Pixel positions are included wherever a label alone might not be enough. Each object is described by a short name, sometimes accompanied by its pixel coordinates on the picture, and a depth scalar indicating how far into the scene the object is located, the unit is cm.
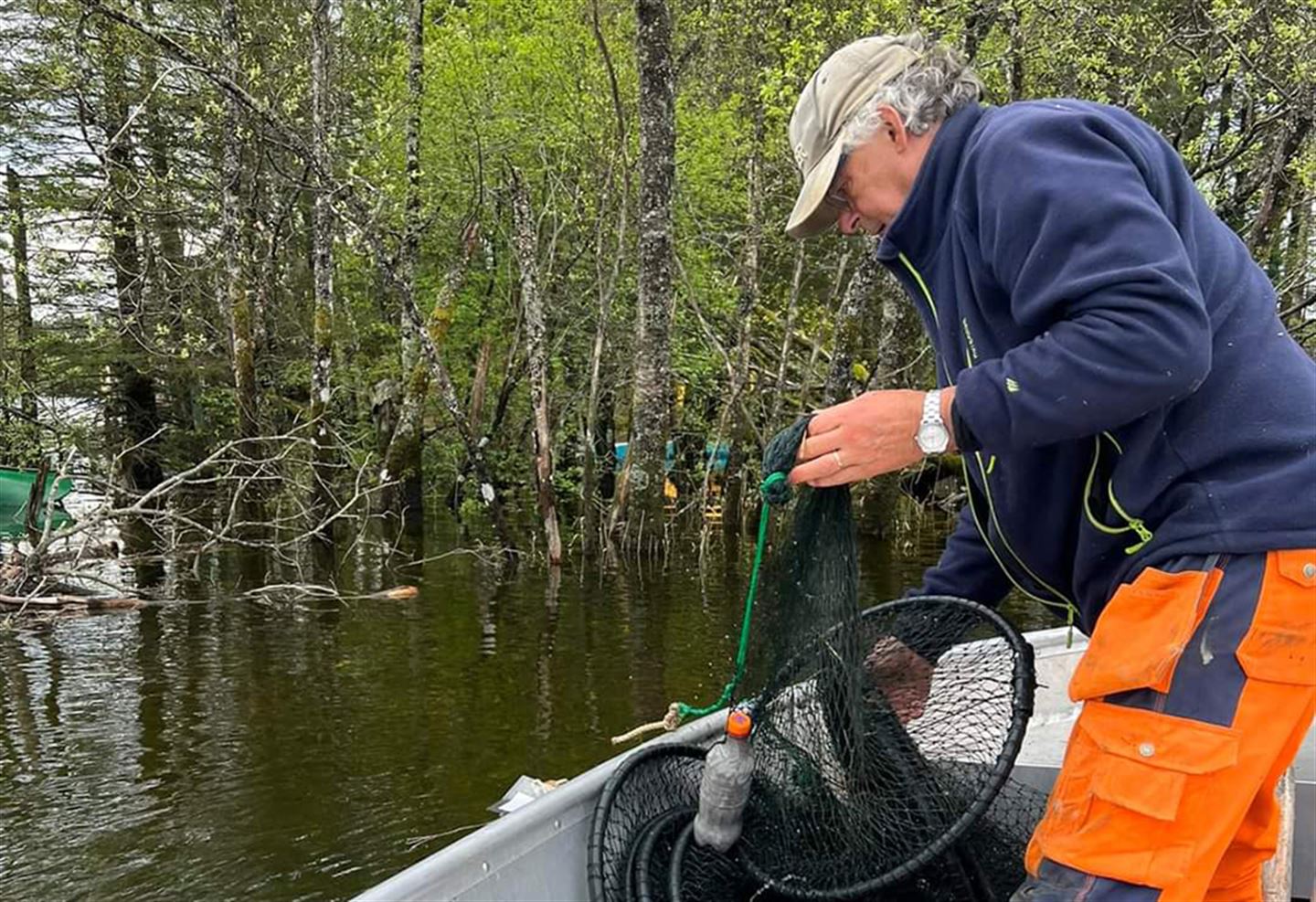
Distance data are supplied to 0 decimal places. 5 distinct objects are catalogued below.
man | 162
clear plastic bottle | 254
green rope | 216
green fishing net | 244
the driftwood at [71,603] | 914
